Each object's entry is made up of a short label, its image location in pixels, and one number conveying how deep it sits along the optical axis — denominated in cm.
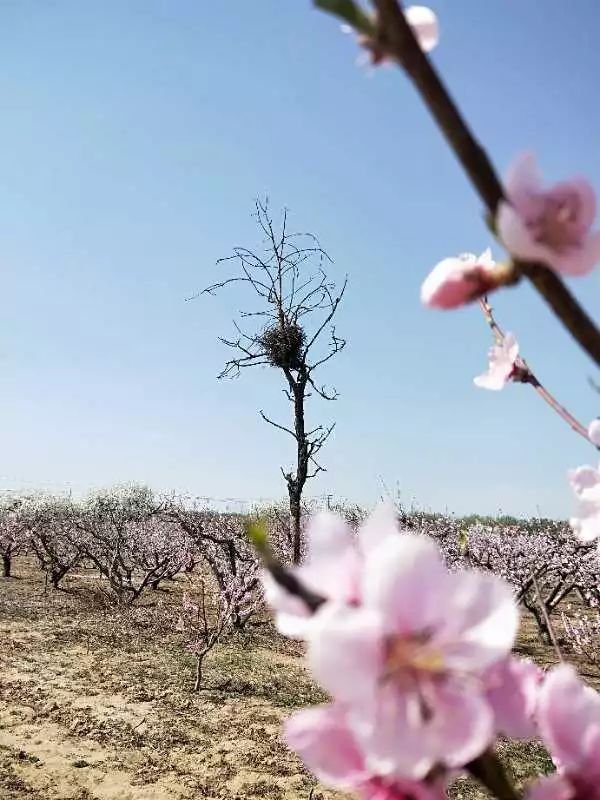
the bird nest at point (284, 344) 906
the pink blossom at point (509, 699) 36
